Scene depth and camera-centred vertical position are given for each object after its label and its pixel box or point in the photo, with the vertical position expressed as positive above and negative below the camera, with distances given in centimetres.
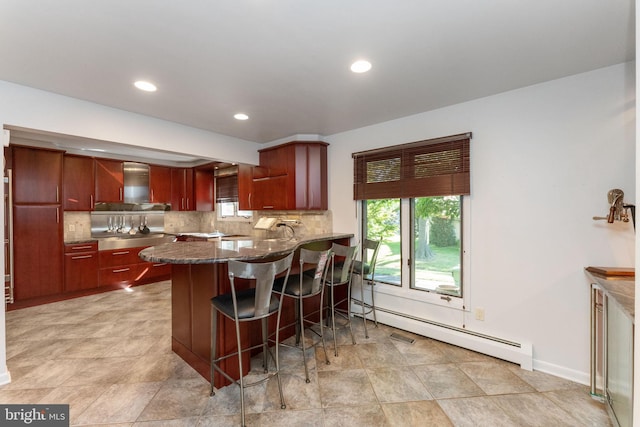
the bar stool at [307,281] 212 -61
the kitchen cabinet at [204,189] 562 +53
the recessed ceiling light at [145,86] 218 +107
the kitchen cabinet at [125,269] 437 -94
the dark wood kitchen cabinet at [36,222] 356 -9
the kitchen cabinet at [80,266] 399 -78
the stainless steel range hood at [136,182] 480 +59
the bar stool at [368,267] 304 -63
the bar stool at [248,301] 166 -62
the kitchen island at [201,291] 196 -64
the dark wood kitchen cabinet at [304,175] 367 +51
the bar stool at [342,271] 255 -62
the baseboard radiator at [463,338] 232 -123
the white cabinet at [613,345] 135 -81
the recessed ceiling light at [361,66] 193 +107
